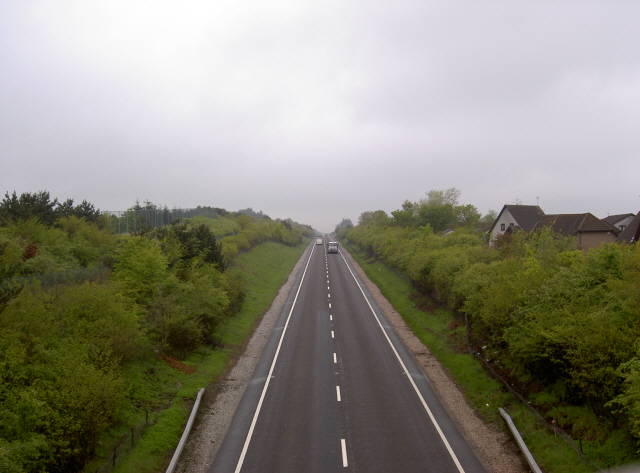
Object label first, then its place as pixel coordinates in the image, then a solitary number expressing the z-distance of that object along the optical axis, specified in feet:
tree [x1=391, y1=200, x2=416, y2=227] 245.57
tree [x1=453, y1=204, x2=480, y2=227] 260.03
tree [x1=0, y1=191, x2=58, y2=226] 99.14
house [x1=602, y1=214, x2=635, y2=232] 221.87
